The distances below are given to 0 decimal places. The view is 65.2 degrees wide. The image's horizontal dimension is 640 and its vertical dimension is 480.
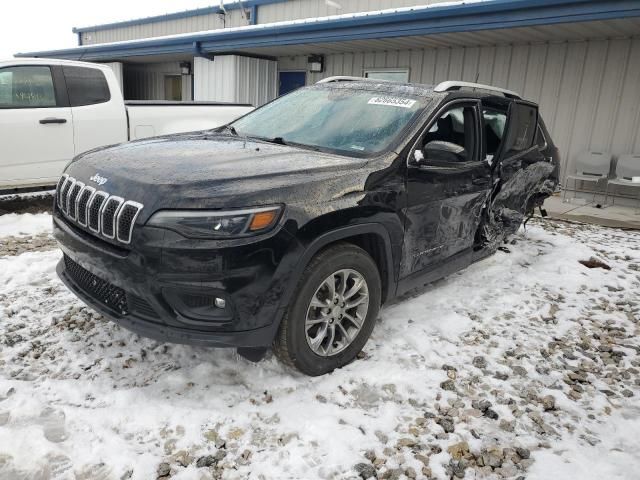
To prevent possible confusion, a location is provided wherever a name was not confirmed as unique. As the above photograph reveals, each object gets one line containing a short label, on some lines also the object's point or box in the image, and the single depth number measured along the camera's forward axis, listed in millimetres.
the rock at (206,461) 2344
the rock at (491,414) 2822
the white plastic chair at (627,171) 8203
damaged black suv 2479
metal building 7930
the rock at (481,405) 2894
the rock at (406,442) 2555
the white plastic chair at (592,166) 8656
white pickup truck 6098
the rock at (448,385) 3053
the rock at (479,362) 3336
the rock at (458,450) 2523
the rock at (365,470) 2334
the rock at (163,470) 2266
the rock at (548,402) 2938
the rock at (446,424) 2697
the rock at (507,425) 2734
